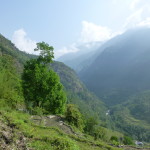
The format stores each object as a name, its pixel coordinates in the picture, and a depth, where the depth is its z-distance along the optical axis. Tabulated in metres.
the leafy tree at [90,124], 57.44
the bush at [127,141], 93.47
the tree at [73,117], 28.87
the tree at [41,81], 32.41
